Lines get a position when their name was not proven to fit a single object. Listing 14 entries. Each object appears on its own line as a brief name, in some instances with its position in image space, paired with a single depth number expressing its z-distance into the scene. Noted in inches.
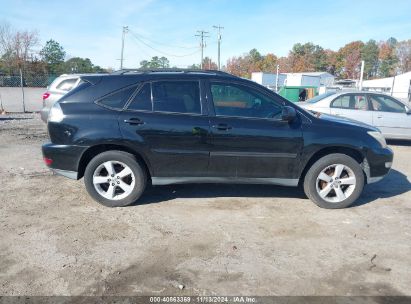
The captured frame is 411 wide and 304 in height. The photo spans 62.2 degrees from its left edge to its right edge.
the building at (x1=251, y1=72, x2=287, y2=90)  1957.4
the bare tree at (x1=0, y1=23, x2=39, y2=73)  2281.5
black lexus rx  174.1
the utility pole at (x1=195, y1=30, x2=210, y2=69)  2333.9
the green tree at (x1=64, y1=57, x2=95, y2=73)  2571.9
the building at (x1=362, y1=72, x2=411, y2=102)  1584.6
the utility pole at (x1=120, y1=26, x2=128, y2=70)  2288.4
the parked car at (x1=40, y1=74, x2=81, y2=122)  353.7
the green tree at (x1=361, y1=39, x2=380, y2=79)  3666.1
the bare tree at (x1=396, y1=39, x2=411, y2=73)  3304.6
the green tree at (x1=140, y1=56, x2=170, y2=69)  4340.6
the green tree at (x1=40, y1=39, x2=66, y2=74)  2280.8
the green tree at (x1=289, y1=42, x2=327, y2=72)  3287.4
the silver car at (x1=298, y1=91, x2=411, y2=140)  360.2
